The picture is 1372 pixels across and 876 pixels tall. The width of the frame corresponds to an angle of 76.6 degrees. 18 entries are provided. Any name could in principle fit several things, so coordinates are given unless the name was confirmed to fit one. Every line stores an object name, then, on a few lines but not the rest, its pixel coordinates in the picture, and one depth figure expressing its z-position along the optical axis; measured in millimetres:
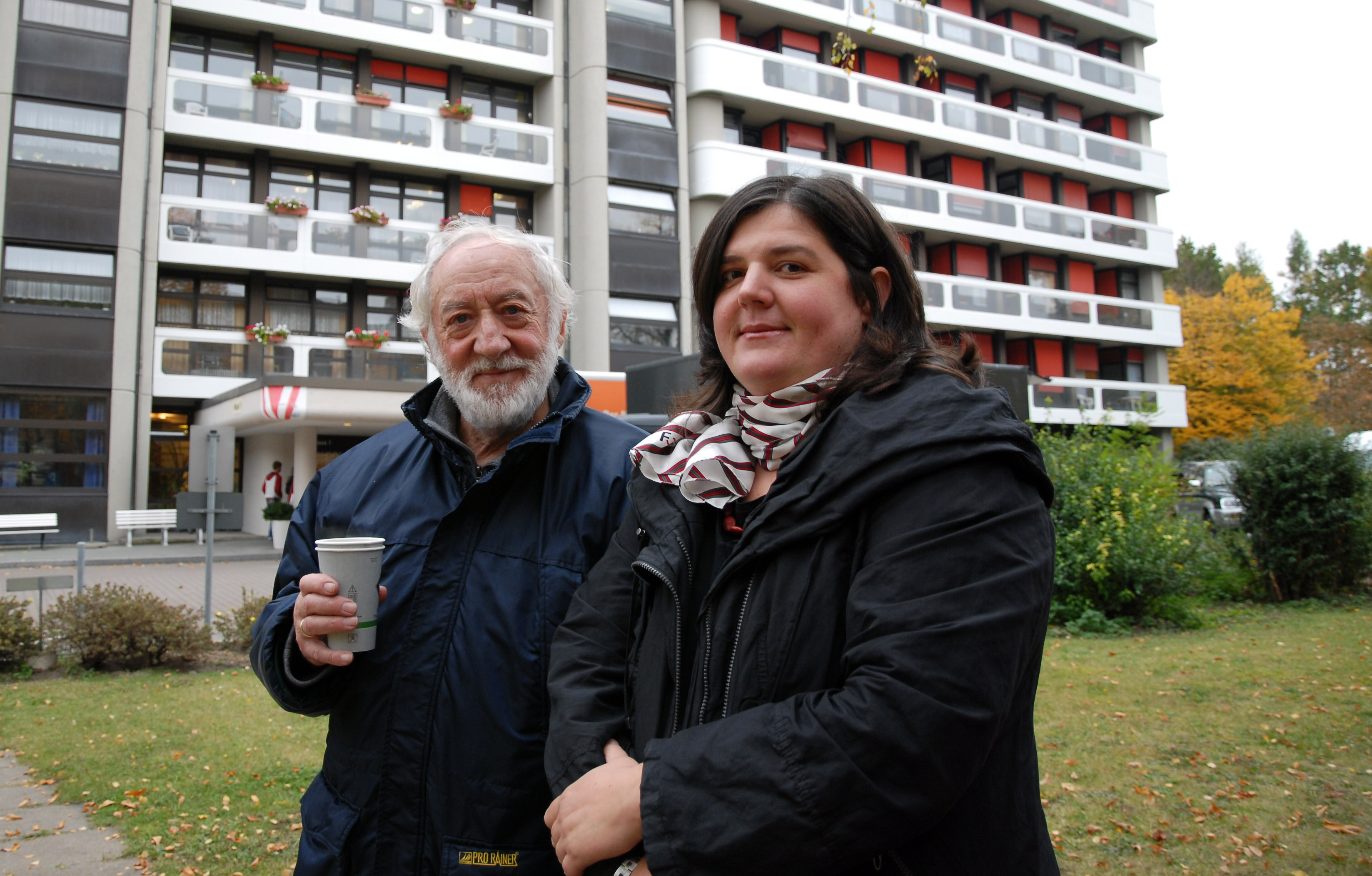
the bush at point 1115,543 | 9859
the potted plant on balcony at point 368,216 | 23422
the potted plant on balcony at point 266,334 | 22281
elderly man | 1995
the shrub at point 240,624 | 8594
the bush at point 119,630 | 7906
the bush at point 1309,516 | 11234
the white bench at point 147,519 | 19797
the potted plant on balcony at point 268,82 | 22375
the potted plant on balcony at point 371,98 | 23734
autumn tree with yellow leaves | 37906
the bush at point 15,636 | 7734
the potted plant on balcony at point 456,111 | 24531
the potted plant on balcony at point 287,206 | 22594
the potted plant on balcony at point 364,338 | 23234
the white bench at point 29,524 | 19016
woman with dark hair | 1258
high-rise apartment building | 20828
